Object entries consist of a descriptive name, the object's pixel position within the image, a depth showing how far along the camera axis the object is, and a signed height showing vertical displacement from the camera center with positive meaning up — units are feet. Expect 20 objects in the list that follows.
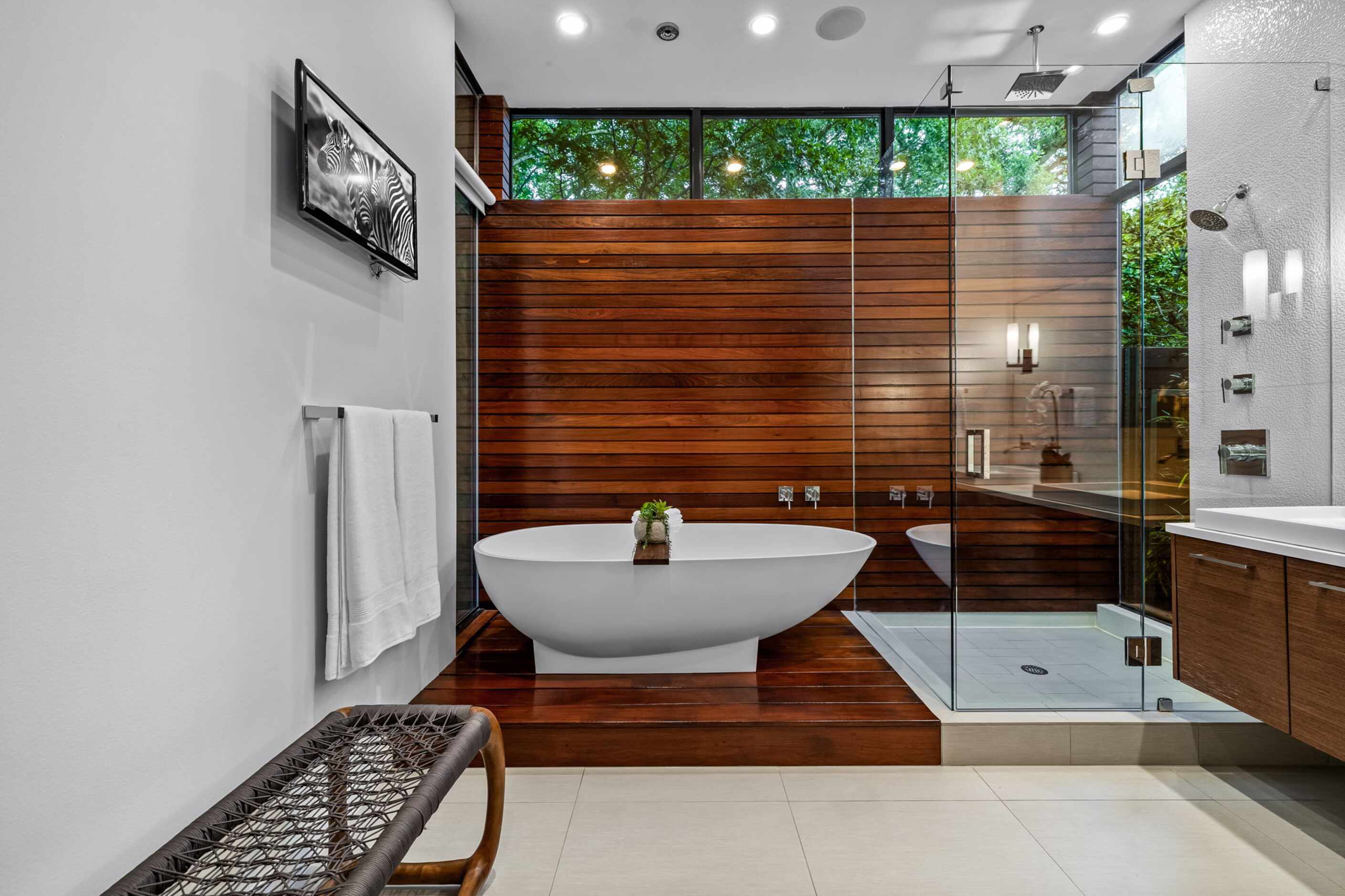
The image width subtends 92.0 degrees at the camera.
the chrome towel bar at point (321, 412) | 6.03 +0.32
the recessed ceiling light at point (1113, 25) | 10.28 +6.75
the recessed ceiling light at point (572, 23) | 10.28 +6.78
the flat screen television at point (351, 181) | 5.79 +2.72
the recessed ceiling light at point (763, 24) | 10.34 +6.79
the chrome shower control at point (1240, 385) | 8.21 +0.77
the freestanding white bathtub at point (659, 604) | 8.64 -2.17
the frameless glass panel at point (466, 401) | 12.13 +0.87
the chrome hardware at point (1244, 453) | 8.13 -0.10
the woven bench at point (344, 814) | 3.60 -2.35
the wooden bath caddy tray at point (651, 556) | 8.60 -1.49
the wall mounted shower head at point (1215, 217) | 8.27 +2.93
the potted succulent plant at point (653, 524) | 9.30 -1.15
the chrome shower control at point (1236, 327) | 8.23 +1.51
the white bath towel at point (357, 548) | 6.15 -0.99
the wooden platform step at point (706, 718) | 7.85 -3.34
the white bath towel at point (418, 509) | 7.25 -0.72
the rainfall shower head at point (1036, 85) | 8.21 +4.57
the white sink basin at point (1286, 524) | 5.91 -0.81
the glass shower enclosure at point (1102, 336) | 8.15 +1.39
